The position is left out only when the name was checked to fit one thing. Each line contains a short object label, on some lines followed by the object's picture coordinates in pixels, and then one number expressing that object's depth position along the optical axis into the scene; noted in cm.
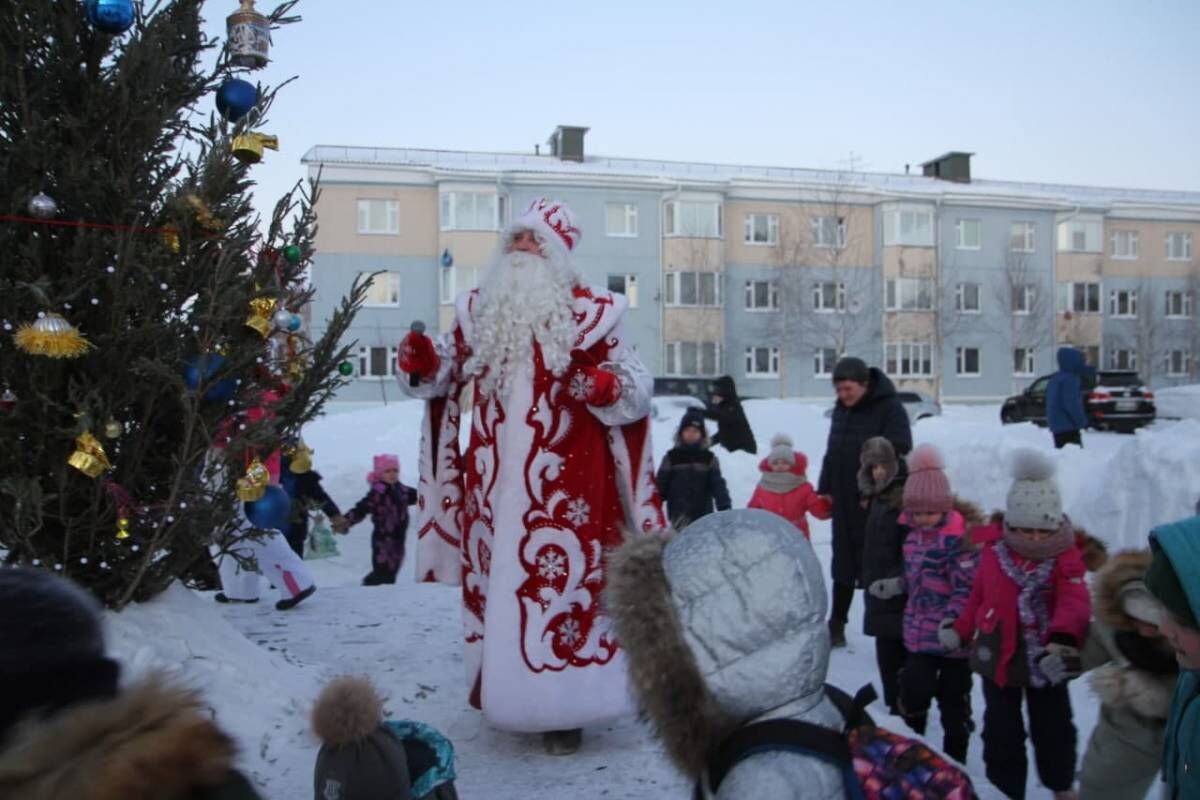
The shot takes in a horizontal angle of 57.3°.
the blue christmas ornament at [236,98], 464
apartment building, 3975
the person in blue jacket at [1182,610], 247
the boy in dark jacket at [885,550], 557
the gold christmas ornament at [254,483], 461
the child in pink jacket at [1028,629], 437
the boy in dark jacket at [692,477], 927
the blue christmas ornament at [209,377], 442
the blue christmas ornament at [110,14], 403
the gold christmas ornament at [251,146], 460
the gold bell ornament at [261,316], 459
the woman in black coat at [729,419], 1381
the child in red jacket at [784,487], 834
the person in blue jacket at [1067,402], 1415
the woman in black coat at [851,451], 712
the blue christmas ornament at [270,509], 471
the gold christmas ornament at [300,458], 514
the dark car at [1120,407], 2652
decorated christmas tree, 420
